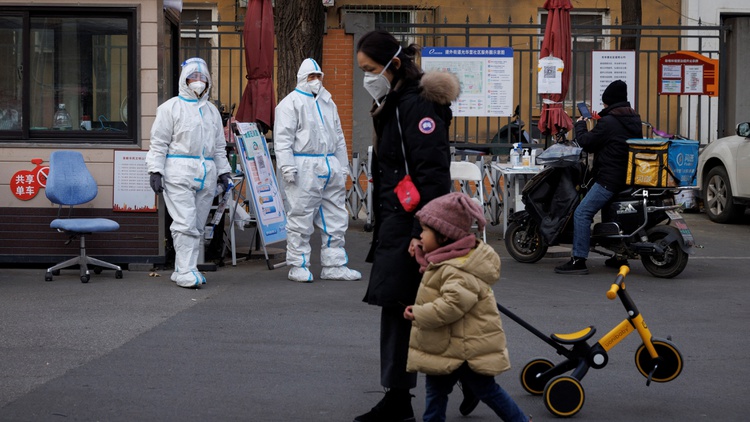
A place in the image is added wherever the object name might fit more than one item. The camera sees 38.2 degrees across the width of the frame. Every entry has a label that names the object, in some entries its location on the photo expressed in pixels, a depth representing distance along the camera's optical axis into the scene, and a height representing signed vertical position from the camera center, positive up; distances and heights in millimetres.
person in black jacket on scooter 10391 -197
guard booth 10680 +104
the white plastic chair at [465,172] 12930 -525
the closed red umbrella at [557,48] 13703 +1029
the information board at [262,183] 10961 -579
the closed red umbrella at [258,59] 12031 +749
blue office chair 10062 -690
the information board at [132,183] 10641 -572
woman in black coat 5207 -212
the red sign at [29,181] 10688 -566
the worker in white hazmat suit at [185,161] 9672 -324
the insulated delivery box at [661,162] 10195 -303
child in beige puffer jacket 4730 -808
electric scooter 10273 -872
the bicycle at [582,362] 5523 -1219
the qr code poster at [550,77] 13617 +653
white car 14484 -627
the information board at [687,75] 16734 +858
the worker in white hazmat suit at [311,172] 9867 -414
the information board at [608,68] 15812 +900
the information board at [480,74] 14875 +748
